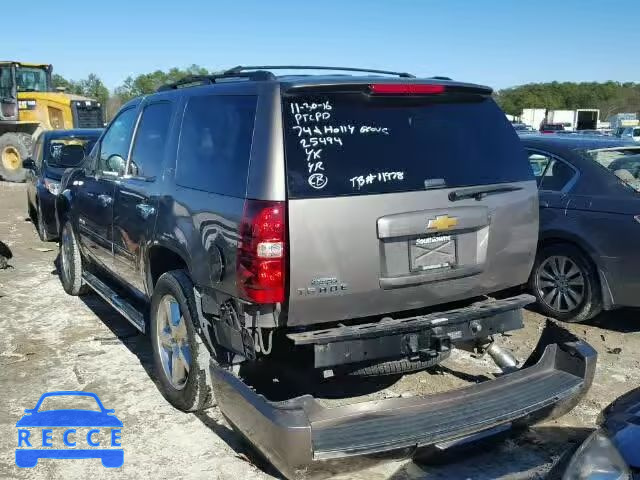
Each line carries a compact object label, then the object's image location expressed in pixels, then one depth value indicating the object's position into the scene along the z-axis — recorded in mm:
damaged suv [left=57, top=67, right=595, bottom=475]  3176
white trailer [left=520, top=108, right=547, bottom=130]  61969
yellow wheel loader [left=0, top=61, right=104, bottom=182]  19609
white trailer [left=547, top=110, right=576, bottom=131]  54869
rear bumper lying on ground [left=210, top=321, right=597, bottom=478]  2992
